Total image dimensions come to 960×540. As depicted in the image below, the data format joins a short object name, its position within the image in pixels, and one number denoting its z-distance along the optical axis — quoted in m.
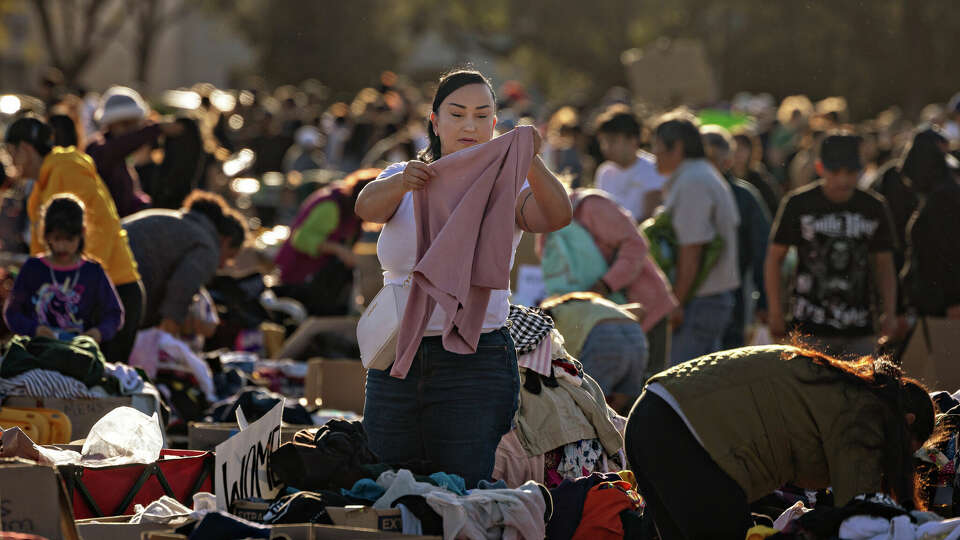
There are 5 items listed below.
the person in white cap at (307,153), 35.78
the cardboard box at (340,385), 15.77
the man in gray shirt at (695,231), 17.36
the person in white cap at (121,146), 18.19
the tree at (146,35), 89.62
